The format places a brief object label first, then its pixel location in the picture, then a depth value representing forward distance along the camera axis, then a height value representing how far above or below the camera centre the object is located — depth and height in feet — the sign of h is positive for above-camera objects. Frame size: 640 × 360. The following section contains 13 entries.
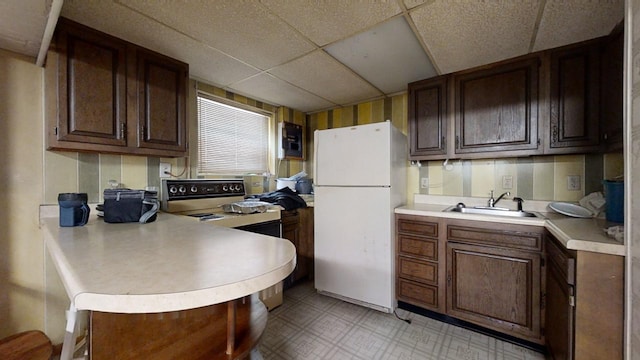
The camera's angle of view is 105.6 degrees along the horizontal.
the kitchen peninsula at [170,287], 1.75 -0.83
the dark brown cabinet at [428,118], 7.34 +1.85
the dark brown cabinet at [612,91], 4.63 +1.76
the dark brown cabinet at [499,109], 6.17 +1.85
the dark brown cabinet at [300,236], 8.10 -2.05
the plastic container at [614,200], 4.46 -0.43
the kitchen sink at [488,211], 6.68 -0.98
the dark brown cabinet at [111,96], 4.55 +1.74
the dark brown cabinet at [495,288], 5.43 -2.66
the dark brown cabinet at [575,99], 5.47 +1.83
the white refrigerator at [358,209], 6.94 -0.96
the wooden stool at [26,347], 3.66 -2.69
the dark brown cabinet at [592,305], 3.35 -1.87
